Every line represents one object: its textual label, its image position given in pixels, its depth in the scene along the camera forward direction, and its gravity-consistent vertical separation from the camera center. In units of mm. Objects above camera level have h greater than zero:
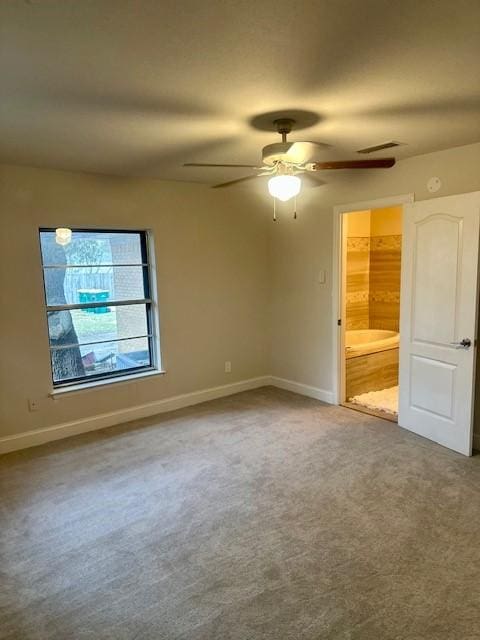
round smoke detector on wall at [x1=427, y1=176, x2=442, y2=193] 3520 +625
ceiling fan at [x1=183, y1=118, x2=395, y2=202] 2521 +628
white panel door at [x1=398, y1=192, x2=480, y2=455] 3270 -461
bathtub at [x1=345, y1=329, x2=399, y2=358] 4977 -982
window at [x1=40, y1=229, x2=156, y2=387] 3908 -315
